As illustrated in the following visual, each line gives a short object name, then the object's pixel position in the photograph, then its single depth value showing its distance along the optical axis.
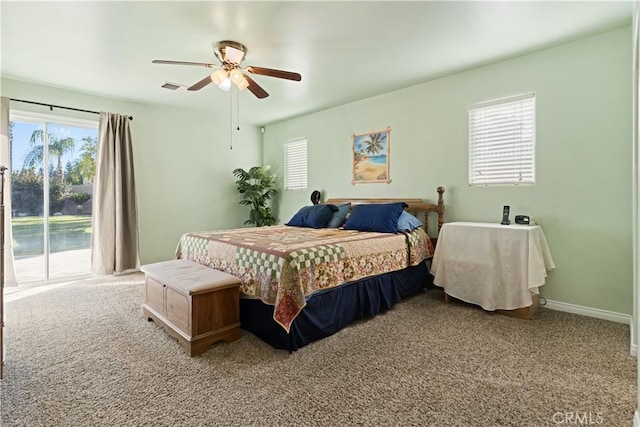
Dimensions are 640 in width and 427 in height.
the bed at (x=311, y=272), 2.39
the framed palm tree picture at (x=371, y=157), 4.60
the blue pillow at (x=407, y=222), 3.71
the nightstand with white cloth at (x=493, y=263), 2.89
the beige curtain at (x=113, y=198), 4.52
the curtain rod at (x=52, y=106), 3.98
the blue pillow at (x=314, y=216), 4.31
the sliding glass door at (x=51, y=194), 4.09
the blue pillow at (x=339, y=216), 4.29
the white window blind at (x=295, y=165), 5.88
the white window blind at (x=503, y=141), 3.33
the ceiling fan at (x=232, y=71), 2.92
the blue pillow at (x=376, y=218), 3.68
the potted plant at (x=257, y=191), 6.04
